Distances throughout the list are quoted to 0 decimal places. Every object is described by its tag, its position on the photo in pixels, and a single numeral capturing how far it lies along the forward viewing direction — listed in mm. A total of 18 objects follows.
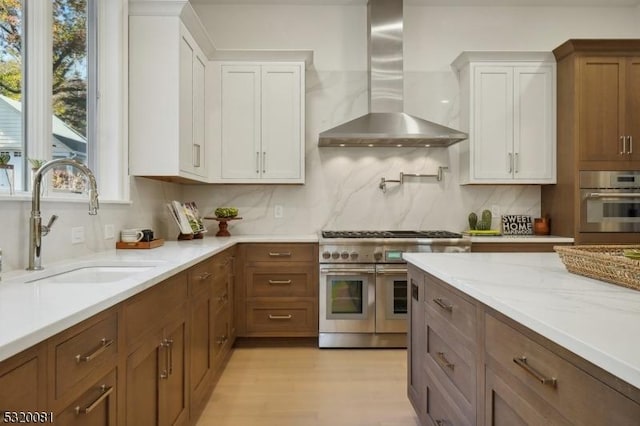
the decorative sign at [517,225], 3898
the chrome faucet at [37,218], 1599
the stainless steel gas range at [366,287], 3240
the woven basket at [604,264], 1160
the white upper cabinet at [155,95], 2707
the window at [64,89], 1819
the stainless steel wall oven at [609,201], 3340
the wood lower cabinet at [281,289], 3312
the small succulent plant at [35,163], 1673
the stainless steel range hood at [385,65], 3627
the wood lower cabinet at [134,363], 848
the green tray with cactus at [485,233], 3654
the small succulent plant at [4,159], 1568
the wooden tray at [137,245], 2465
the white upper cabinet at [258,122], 3525
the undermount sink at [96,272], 1681
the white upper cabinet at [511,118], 3613
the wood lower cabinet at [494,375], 752
